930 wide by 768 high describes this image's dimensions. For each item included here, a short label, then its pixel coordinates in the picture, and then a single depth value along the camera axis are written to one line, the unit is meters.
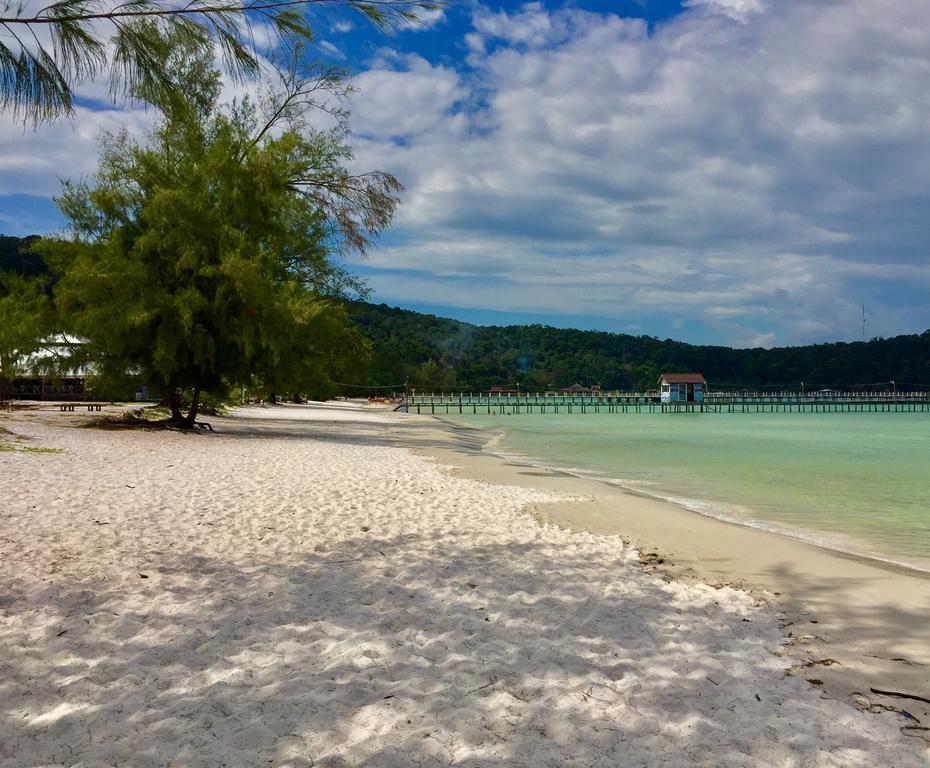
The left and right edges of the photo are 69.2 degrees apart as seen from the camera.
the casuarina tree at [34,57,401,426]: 18.14
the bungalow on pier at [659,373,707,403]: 106.62
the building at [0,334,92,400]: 19.89
